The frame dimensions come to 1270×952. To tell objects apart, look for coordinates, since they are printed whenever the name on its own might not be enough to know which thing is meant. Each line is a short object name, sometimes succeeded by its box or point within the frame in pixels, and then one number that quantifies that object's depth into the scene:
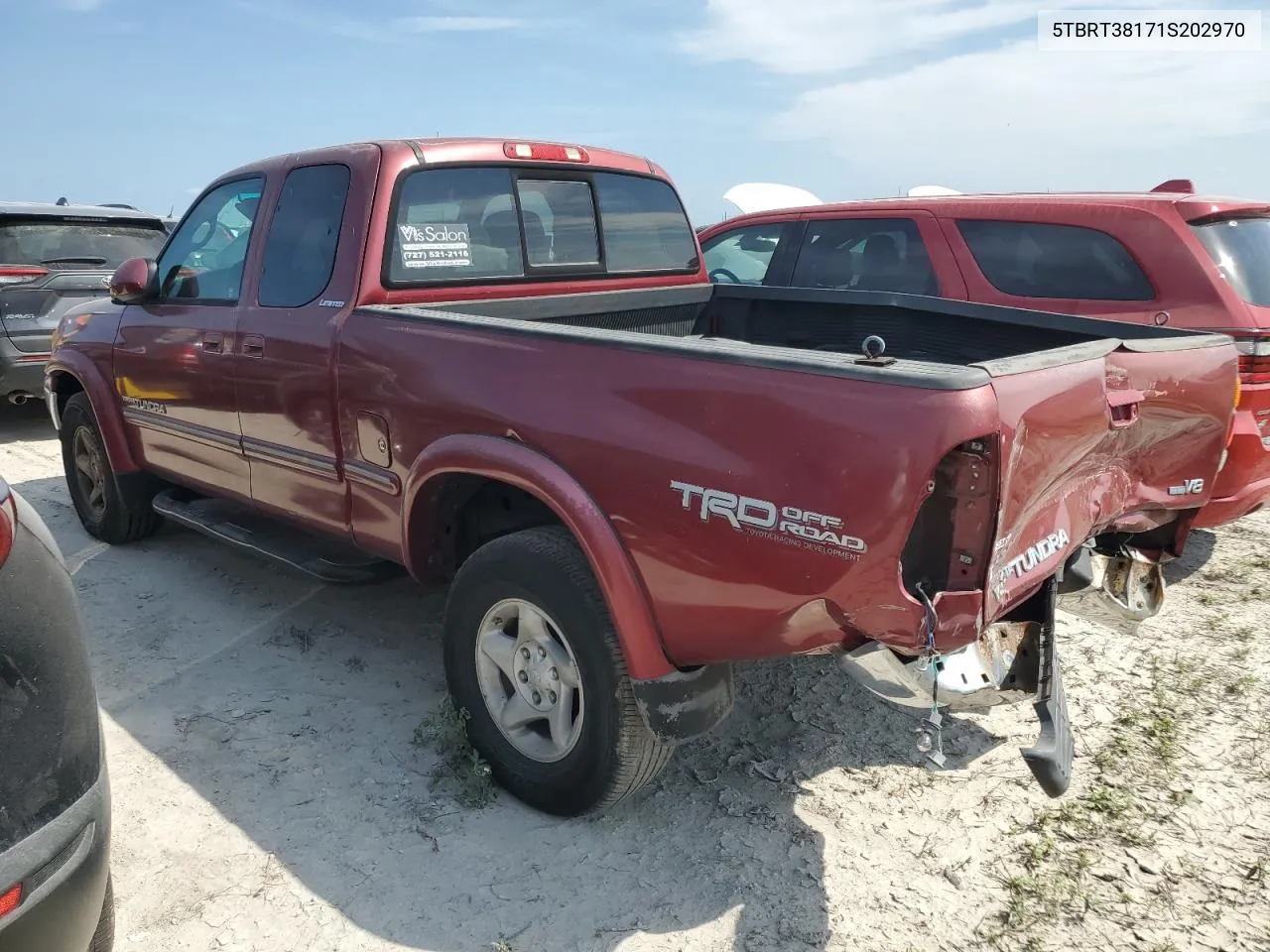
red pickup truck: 2.04
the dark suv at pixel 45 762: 1.66
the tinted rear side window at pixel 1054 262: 4.73
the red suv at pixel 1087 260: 4.21
